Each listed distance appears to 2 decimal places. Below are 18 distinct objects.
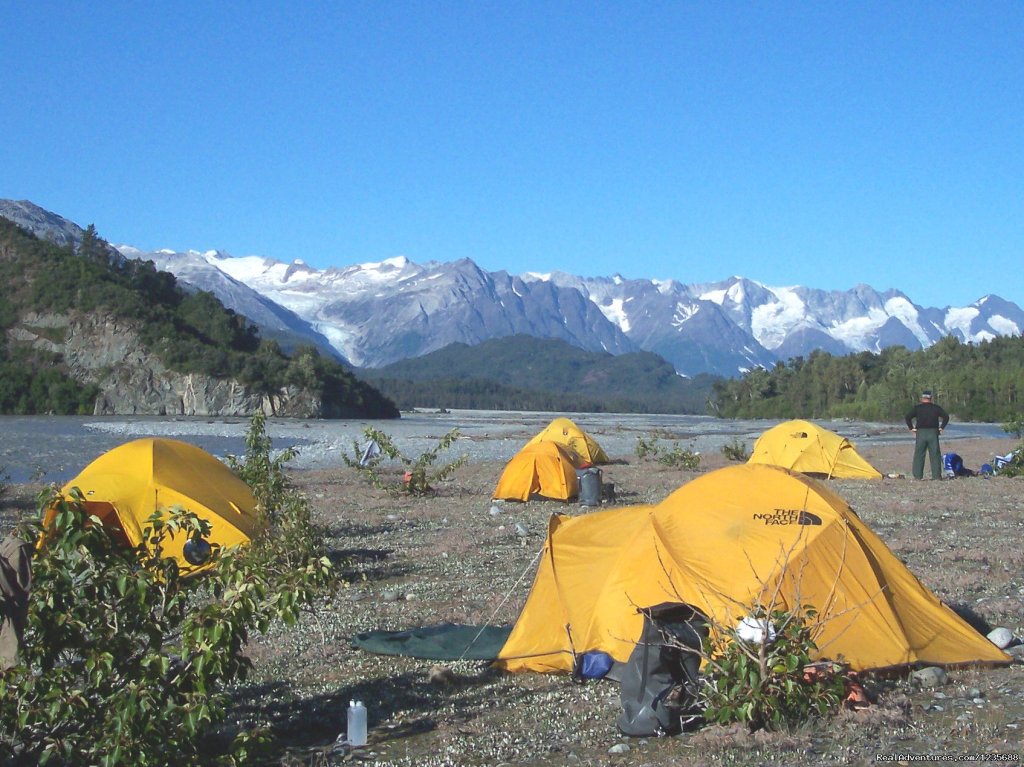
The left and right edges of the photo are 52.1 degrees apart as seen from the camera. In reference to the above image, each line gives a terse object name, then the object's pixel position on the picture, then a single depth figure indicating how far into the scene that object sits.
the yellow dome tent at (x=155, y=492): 14.50
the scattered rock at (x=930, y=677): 8.52
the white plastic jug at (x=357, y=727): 7.39
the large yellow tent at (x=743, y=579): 8.85
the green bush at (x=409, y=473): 25.34
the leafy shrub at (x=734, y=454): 41.00
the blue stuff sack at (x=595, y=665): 8.97
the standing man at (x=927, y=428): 25.27
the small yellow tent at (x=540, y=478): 23.67
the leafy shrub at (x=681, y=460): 34.94
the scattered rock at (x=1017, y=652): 9.24
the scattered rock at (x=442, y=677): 8.95
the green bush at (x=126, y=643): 5.96
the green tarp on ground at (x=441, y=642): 9.78
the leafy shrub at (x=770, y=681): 7.27
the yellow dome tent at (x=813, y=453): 29.14
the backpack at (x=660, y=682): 7.57
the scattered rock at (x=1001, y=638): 9.67
